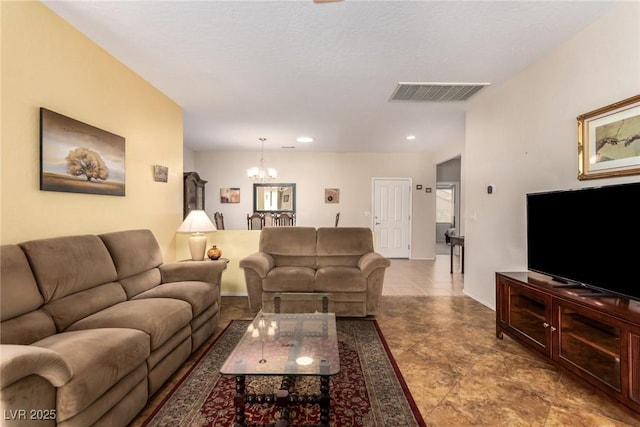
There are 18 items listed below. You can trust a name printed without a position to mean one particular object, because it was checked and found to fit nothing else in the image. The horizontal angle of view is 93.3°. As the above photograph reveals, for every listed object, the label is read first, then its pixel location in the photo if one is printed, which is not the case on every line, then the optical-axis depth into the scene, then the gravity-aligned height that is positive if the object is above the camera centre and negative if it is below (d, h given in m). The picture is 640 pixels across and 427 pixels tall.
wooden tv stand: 1.66 -0.79
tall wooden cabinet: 4.54 +0.30
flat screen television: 1.80 -0.18
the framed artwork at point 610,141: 2.02 +0.51
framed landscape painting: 2.09 +0.42
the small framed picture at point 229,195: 7.32 +0.40
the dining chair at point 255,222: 5.81 -0.22
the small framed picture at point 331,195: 7.36 +0.40
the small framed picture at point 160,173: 3.49 +0.45
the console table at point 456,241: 5.26 -0.53
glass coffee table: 1.55 -0.84
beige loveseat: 3.34 -0.73
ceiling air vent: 3.34 +1.40
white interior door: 7.46 -0.11
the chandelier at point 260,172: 5.96 +0.78
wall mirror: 7.32 +0.35
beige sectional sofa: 1.25 -0.67
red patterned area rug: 1.71 -1.18
